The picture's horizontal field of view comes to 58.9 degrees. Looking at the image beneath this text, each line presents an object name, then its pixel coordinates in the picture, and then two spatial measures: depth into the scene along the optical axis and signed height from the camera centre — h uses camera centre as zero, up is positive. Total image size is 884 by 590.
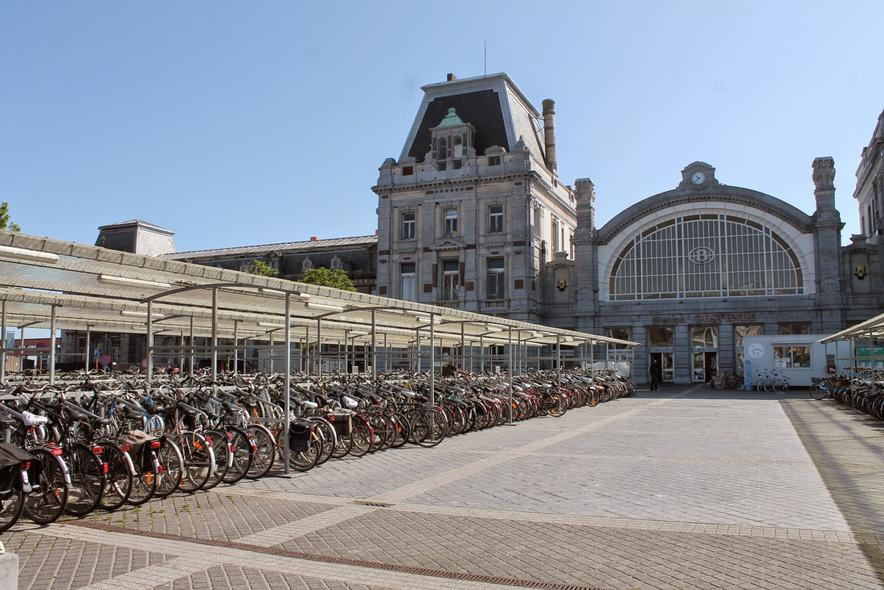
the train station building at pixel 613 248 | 43.72 +6.93
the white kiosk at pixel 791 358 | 38.50 +0.24
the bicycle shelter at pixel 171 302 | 10.04 +1.21
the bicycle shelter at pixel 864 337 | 22.83 +0.95
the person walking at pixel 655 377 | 40.00 -0.72
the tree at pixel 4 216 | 25.70 +4.93
